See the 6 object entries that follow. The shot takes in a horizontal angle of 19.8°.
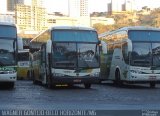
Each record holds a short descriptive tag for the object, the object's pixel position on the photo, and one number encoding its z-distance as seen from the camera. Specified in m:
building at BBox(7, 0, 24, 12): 138.25
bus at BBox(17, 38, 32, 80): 41.19
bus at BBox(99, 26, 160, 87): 23.55
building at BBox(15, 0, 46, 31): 114.00
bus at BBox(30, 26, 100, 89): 21.84
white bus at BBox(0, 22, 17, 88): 21.09
